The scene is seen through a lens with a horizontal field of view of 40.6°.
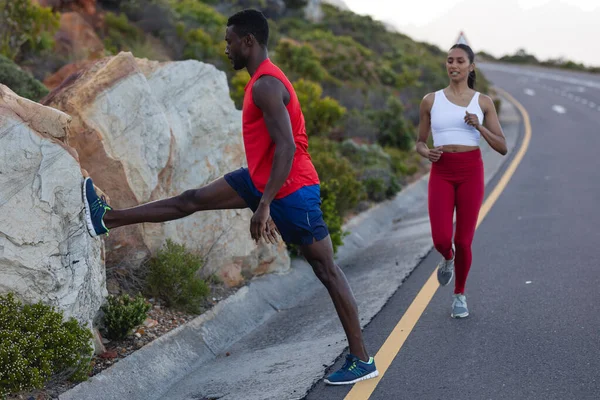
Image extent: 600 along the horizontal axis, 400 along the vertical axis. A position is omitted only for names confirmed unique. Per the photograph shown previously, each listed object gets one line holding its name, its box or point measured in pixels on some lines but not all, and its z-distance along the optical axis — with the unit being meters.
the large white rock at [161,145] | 6.29
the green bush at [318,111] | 14.88
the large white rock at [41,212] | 4.77
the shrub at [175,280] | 6.54
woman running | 6.14
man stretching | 4.50
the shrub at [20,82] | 8.37
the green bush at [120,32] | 15.77
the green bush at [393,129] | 17.42
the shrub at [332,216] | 9.30
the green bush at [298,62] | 20.29
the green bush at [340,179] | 10.88
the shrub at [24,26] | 12.26
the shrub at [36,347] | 4.34
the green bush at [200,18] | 19.98
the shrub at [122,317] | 5.71
